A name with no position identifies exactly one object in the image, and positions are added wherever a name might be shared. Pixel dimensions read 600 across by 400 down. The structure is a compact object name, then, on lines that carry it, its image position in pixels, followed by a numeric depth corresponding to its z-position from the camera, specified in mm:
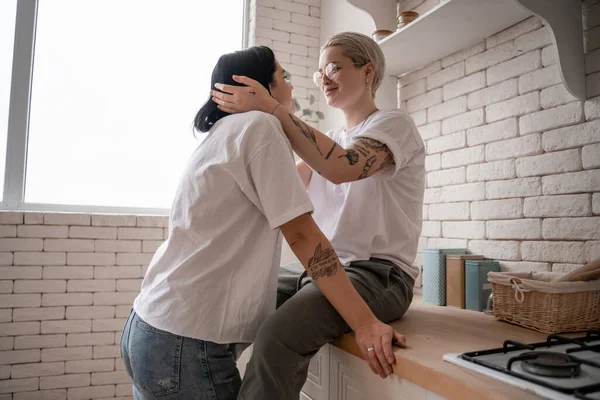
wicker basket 1331
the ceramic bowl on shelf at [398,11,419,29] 2021
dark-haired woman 1087
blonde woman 1176
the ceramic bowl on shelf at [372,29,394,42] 2127
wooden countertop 875
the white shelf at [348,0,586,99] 1556
